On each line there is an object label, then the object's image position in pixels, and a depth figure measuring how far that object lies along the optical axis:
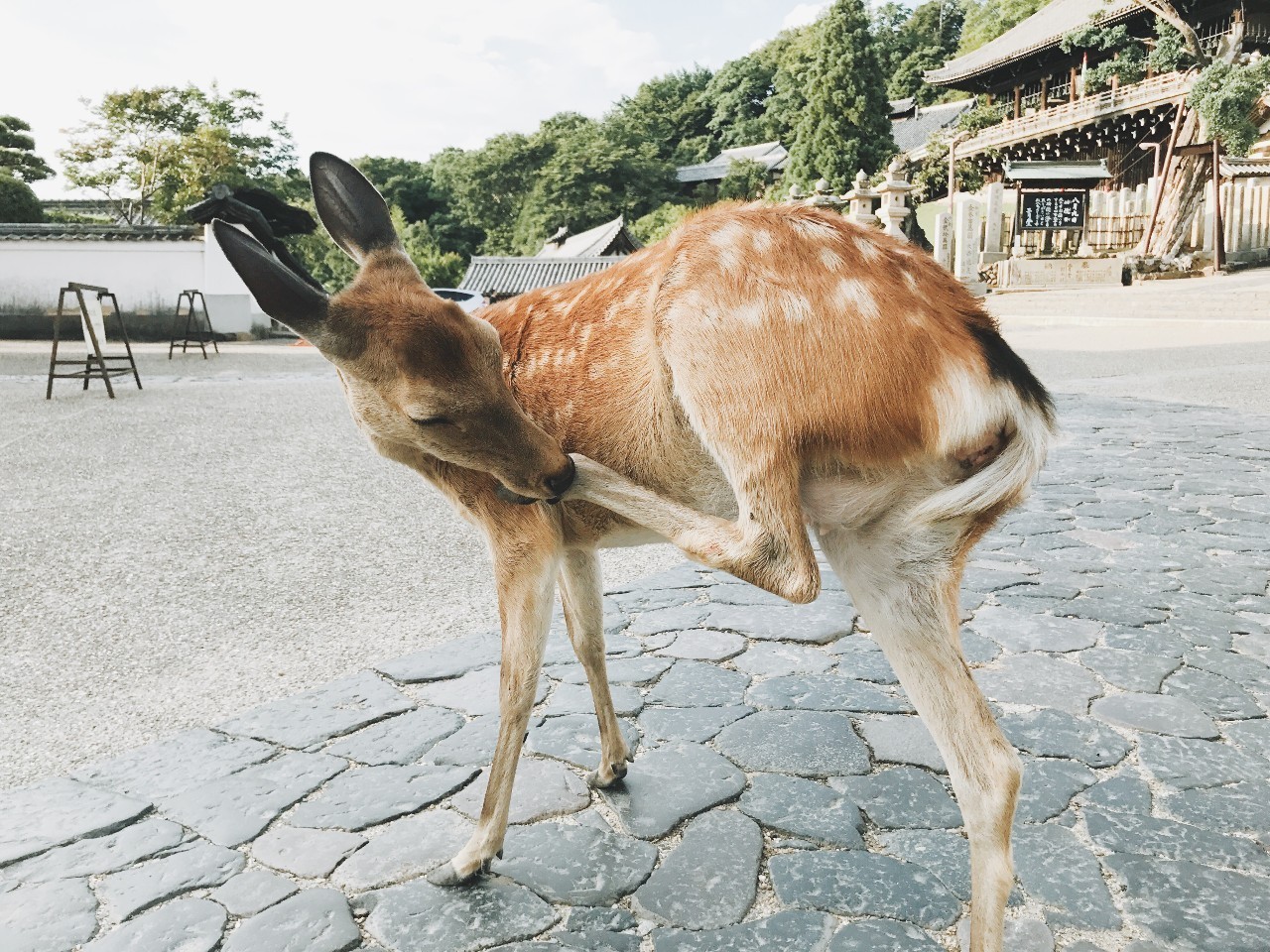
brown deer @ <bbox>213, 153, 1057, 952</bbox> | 1.92
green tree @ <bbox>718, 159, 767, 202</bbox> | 47.63
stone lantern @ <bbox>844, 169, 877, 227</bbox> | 19.28
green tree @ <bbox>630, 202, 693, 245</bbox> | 43.50
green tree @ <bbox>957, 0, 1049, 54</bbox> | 45.56
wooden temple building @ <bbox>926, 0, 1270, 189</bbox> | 26.58
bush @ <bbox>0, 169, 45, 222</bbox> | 29.27
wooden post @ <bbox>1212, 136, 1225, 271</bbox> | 23.47
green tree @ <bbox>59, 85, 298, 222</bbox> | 29.89
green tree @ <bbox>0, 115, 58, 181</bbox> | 34.12
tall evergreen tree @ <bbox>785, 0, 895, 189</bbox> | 38.88
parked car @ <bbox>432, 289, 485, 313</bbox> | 25.53
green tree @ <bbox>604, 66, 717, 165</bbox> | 64.69
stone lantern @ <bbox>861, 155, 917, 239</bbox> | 16.41
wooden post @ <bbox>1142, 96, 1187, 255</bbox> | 25.75
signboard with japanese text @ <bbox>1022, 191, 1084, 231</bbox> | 25.75
